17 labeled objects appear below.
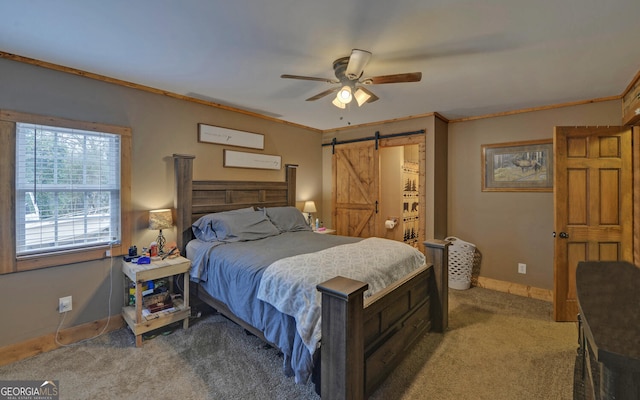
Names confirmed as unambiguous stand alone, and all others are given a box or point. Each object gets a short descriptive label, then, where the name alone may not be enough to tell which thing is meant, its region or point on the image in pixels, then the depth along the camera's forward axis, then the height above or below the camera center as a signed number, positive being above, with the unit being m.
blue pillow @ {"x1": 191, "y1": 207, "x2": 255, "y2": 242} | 3.21 -0.34
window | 2.36 +0.07
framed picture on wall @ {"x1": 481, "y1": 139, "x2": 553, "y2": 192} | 3.73 +0.44
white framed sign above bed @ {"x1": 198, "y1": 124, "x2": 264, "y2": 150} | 3.64 +0.84
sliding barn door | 4.86 +0.17
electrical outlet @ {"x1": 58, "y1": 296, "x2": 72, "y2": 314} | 2.60 -0.96
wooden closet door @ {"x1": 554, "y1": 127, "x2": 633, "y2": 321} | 2.91 -0.03
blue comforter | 1.92 -0.68
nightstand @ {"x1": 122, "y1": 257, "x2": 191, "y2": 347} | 2.58 -0.99
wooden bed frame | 1.58 -0.80
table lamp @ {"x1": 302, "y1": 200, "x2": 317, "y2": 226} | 4.84 -0.16
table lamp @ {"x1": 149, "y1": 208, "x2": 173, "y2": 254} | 3.01 -0.24
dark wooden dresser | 0.54 -0.30
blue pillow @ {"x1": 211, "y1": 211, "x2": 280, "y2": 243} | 3.15 -0.33
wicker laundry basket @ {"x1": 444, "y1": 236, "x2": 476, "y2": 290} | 4.03 -0.94
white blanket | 1.79 -0.56
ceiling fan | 2.09 +0.98
